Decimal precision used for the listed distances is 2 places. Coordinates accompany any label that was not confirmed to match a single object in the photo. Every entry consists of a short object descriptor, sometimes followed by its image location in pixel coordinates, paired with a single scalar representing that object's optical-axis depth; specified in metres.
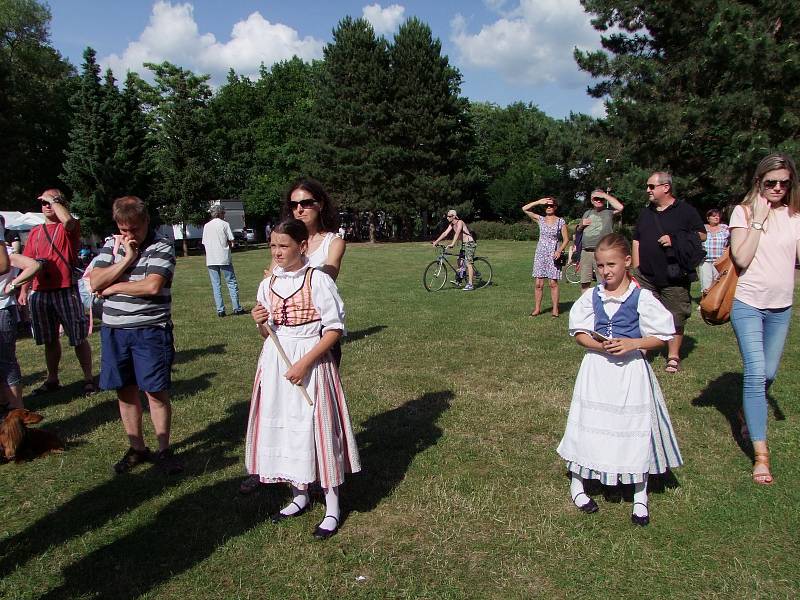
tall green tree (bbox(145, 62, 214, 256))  35.59
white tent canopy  18.69
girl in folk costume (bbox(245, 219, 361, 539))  3.34
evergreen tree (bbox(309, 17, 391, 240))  39.44
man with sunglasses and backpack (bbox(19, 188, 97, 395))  5.97
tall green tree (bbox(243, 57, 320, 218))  50.72
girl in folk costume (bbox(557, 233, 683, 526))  3.42
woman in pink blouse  3.97
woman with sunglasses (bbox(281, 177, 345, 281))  3.74
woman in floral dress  10.21
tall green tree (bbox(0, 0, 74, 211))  34.12
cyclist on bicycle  14.27
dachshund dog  4.49
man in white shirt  11.16
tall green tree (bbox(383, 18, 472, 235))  39.06
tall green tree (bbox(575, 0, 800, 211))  16.09
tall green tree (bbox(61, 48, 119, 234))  31.95
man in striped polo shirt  4.02
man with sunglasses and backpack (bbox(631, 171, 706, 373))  5.82
